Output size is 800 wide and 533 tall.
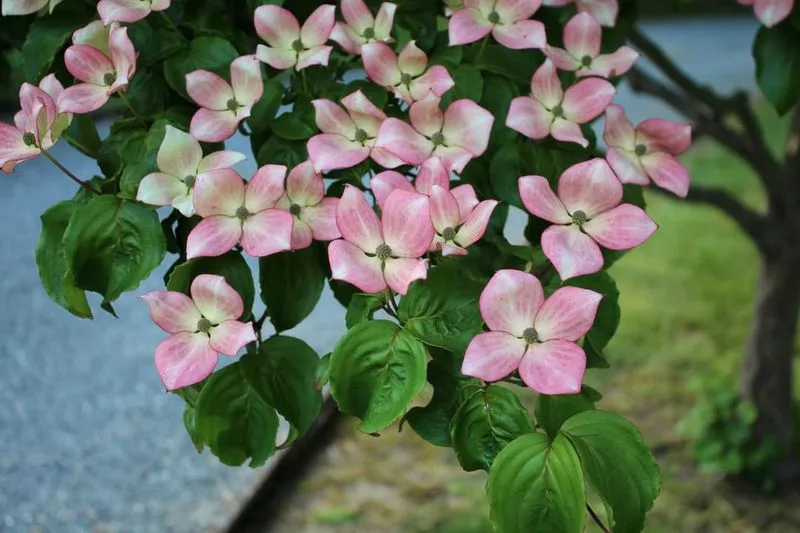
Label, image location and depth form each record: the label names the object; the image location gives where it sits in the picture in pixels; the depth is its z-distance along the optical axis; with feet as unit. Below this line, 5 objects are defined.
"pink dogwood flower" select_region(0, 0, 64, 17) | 4.22
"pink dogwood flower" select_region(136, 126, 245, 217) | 3.98
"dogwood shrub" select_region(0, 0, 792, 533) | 3.80
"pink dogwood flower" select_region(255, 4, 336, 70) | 4.20
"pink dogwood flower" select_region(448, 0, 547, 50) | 4.22
